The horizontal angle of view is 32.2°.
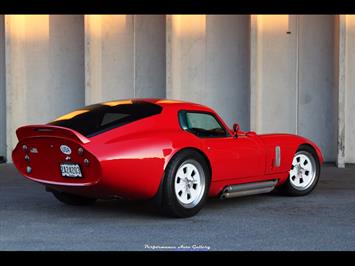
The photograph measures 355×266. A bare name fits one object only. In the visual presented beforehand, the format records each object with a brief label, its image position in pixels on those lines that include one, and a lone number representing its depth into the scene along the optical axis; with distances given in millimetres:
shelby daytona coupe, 6029
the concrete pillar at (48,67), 12984
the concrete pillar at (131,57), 12938
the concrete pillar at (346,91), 11727
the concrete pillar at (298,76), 12469
